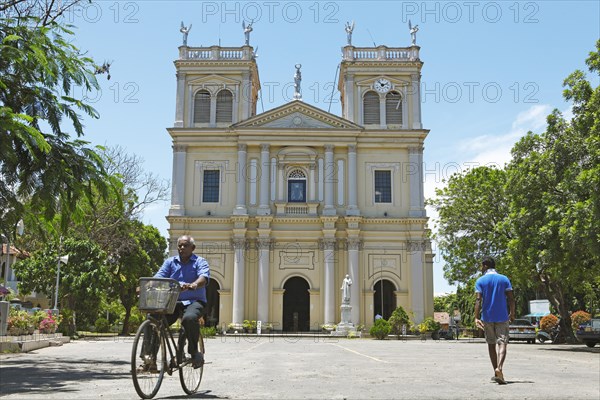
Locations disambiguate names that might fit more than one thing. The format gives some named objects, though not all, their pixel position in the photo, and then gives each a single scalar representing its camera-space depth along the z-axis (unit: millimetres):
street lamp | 26578
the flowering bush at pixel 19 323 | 18145
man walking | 8758
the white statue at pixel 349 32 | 42094
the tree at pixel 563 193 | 18281
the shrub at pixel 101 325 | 39281
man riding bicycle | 6688
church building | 38375
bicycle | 6207
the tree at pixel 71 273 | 31969
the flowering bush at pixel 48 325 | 21375
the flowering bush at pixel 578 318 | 37812
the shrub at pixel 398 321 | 34406
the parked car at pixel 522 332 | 32188
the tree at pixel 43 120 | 10383
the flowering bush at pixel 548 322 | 35812
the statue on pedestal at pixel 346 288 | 35500
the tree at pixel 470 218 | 33844
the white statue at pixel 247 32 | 42000
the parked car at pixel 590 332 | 24703
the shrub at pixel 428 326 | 35719
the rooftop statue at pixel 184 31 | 41938
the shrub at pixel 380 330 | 33031
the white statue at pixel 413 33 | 42281
